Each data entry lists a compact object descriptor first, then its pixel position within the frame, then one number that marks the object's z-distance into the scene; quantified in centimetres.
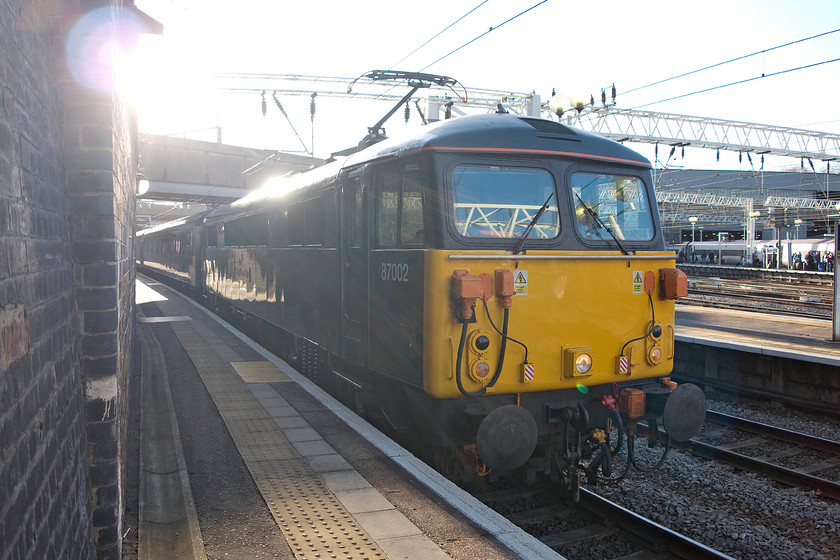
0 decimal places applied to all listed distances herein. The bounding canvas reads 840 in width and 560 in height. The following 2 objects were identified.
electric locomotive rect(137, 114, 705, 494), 559
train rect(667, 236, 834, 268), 4312
